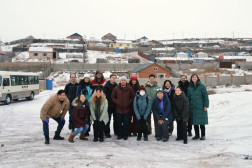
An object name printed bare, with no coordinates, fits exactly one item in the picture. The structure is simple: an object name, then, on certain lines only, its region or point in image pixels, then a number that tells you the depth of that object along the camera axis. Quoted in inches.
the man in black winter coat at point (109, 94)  299.6
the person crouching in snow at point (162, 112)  278.7
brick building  1444.4
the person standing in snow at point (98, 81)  299.0
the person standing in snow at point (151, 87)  302.0
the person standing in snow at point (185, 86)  305.4
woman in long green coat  278.7
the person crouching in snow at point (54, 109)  255.9
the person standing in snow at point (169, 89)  300.2
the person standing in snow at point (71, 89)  311.1
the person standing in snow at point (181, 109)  272.8
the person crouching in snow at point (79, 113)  268.7
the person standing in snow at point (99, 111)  275.0
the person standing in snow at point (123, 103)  281.6
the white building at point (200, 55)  2664.9
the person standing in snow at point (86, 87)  304.7
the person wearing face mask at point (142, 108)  280.5
